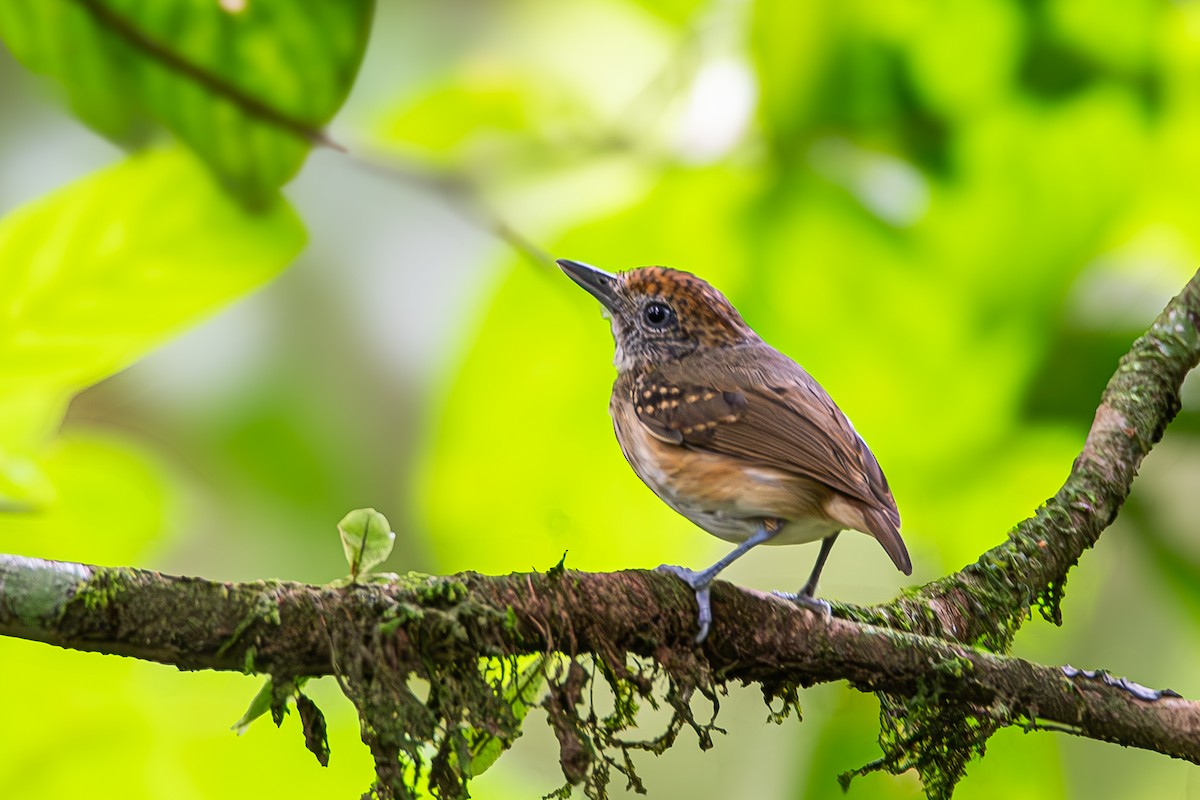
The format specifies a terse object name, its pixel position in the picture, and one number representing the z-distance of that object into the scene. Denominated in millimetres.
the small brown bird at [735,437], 3610
